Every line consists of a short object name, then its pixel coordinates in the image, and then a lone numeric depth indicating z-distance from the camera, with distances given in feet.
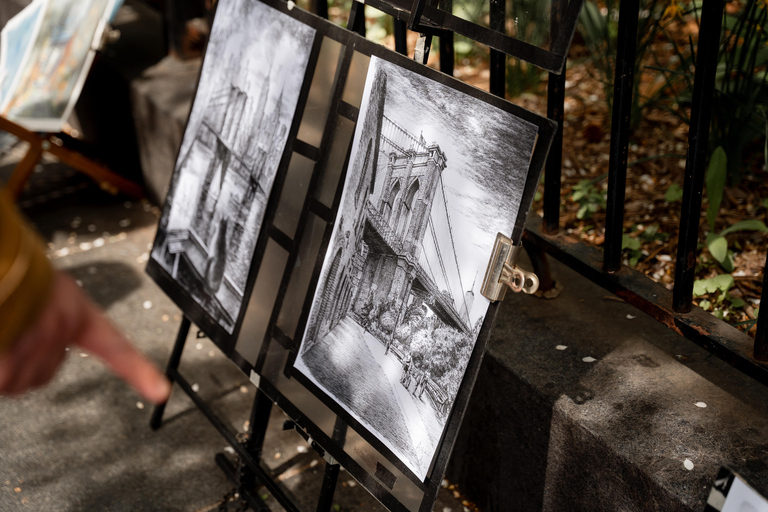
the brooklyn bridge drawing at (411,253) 3.75
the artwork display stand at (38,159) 9.78
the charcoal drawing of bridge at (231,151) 5.27
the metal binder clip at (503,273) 3.60
